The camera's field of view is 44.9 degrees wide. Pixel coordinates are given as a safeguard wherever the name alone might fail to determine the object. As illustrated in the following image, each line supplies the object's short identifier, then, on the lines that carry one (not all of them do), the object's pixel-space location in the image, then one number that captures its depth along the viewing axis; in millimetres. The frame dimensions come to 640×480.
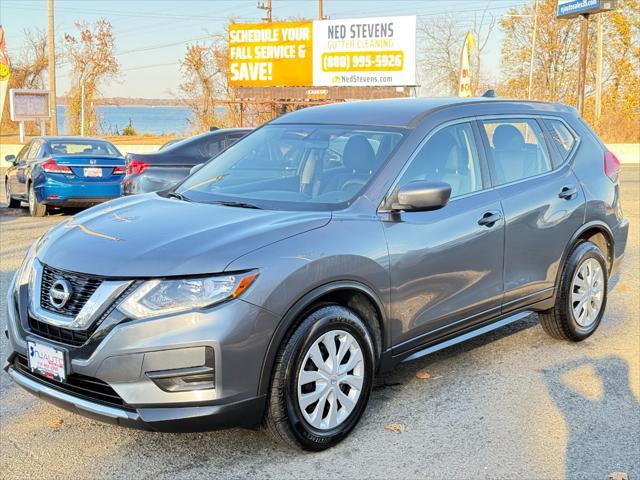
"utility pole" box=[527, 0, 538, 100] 47938
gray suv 3541
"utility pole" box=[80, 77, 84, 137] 50597
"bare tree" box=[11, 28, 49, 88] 62969
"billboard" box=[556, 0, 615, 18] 27359
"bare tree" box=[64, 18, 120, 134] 53156
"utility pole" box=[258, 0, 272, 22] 51938
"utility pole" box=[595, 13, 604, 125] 37562
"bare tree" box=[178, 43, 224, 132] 53969
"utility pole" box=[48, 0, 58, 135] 31469
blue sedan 13477
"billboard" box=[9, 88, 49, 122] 42312
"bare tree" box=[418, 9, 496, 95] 55281
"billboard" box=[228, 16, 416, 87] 38062
